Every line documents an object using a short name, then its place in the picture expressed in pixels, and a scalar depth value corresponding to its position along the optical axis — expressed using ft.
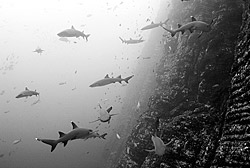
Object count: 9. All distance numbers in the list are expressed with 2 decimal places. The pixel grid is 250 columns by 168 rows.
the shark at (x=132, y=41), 32.65
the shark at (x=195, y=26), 16.63
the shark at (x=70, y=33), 23.71
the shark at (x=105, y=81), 20.70
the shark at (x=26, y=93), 23.99
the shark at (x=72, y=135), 14.32
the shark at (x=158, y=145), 16.88
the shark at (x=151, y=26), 30.02
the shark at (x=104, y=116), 18.16
